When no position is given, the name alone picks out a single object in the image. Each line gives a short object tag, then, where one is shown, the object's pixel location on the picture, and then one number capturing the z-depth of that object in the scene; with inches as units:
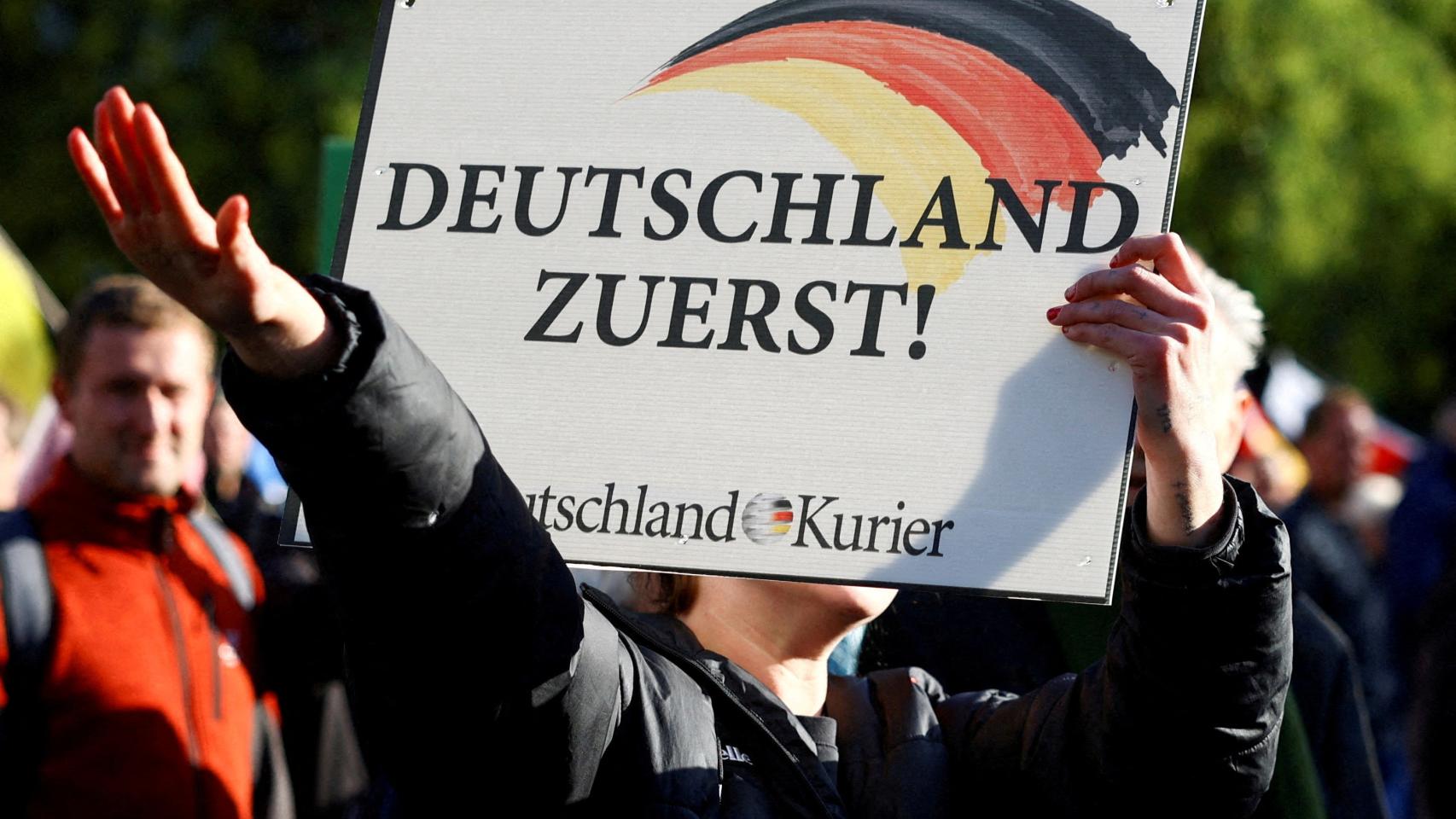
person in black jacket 113.9
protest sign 143.1
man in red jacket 221.1
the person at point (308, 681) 265.4
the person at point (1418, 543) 479.8
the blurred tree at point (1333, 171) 855.1
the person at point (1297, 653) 201.0
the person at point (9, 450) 364.8
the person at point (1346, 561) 448.4
